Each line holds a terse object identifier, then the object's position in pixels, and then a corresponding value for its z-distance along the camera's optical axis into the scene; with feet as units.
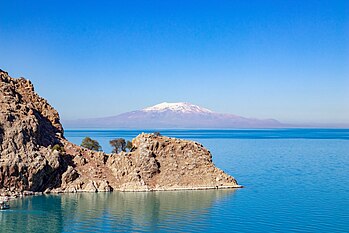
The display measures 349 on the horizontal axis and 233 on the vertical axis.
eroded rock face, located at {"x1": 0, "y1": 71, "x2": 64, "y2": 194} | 335.88
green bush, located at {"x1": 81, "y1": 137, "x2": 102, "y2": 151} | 484.74
